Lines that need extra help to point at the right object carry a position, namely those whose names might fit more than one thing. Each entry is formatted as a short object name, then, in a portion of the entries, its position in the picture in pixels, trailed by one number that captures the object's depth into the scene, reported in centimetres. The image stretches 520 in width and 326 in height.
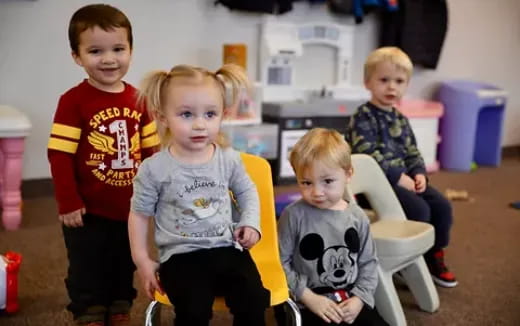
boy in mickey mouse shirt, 133
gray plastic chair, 150
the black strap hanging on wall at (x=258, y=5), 310
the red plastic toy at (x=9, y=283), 155
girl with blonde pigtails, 110
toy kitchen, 321
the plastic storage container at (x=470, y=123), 374
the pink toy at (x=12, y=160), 217
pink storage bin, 362
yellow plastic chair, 125
